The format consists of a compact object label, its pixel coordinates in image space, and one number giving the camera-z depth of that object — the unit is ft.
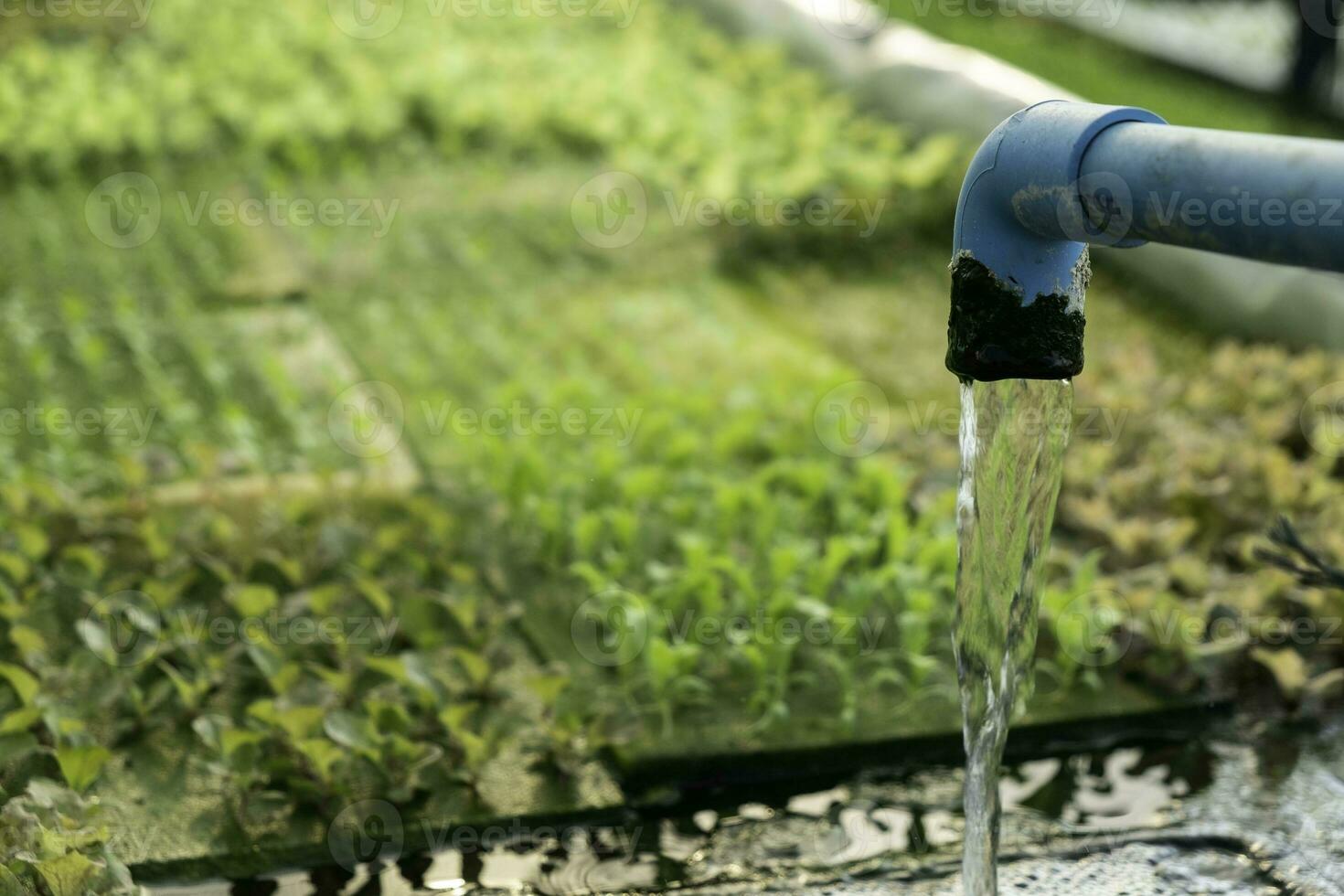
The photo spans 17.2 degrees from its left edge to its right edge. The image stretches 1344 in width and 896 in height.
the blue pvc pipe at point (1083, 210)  3.51
